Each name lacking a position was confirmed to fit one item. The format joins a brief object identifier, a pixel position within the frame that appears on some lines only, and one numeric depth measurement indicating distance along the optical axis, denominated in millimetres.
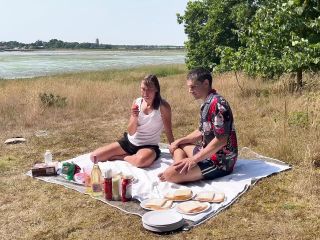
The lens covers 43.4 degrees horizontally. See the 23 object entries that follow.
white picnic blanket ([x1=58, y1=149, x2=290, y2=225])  4190
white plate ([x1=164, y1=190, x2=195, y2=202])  4119
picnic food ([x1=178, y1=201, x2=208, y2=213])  3828
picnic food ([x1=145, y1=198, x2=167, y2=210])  3947
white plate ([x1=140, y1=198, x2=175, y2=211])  3993
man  4289
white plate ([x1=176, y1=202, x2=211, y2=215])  3830
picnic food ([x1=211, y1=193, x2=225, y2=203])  4042
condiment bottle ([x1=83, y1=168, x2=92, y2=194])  4543
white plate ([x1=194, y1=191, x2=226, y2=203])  4040
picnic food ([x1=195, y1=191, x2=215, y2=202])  4059
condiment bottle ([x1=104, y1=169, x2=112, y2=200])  4215
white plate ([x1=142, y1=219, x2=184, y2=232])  3508
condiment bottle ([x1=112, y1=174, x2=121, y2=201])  4238
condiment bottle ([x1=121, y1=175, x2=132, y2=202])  4184
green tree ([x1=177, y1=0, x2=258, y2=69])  18703
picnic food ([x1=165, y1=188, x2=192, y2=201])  4117
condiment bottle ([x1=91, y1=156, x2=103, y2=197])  4422
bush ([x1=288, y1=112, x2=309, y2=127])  5995
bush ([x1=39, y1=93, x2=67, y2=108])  10683
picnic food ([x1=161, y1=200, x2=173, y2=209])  3950
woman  5207
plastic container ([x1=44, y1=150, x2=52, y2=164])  5338
